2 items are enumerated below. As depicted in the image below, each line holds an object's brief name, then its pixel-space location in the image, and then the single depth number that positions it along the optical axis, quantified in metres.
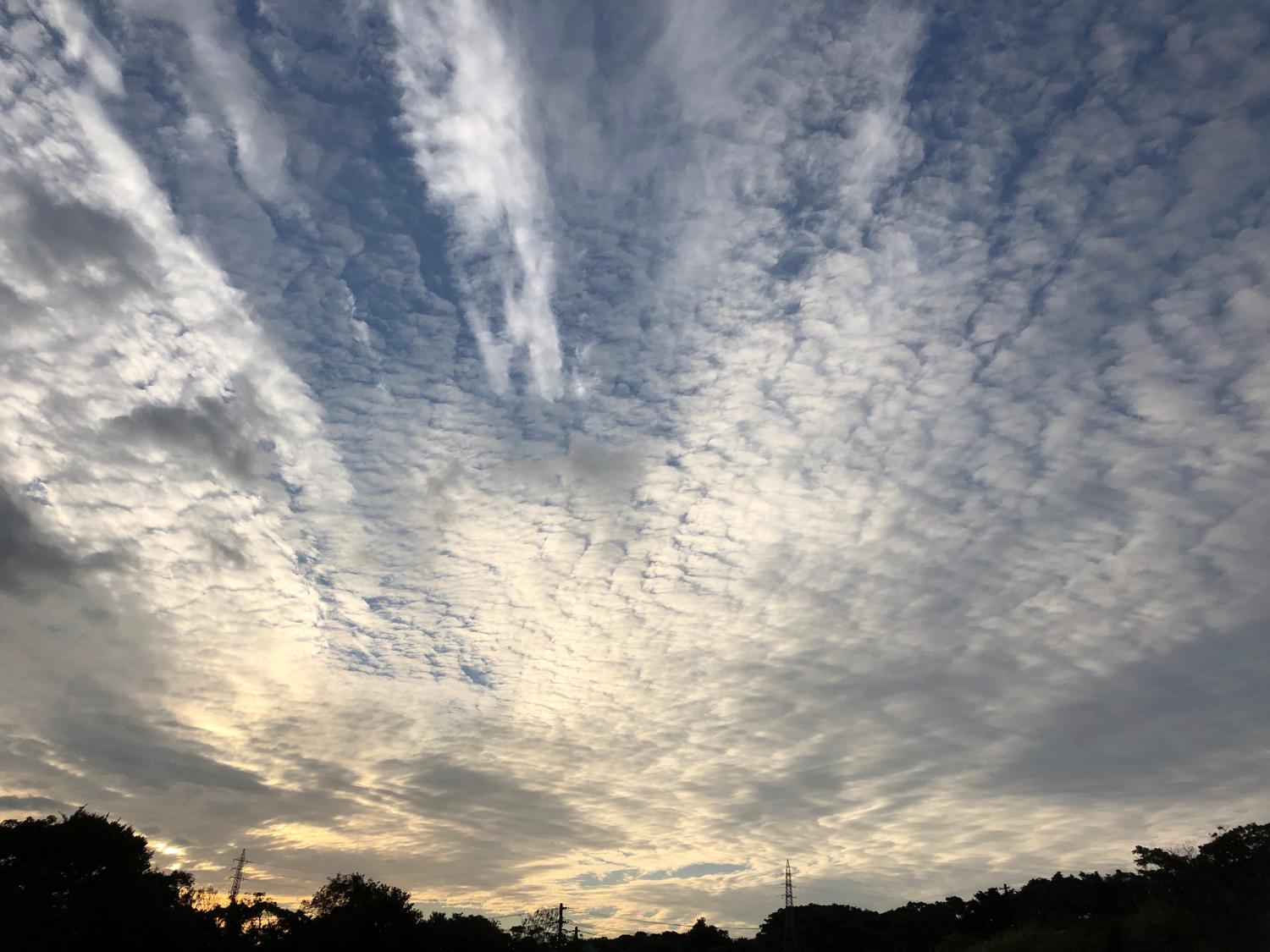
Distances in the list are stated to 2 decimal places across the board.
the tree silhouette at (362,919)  79.50
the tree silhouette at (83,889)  58.19
